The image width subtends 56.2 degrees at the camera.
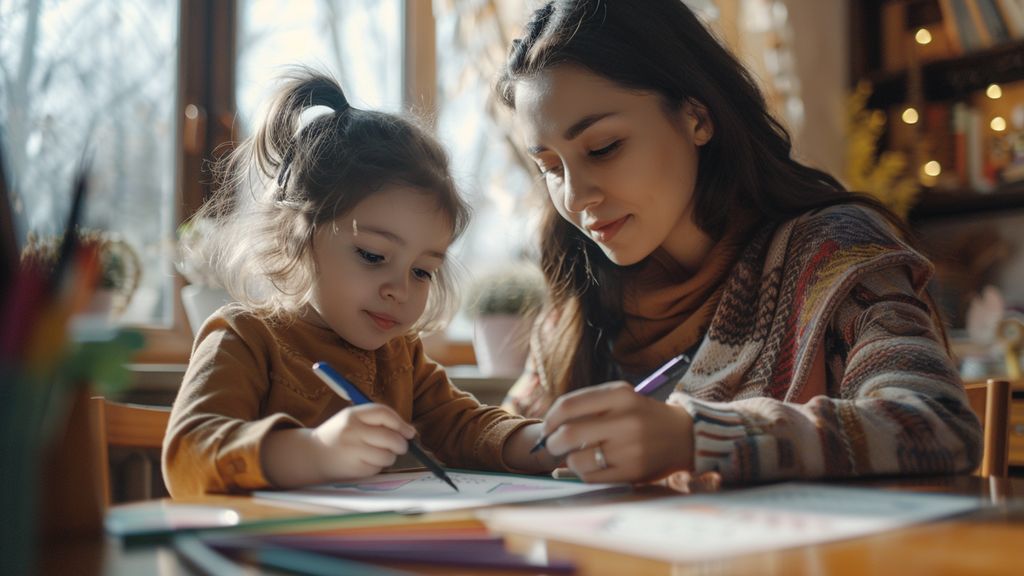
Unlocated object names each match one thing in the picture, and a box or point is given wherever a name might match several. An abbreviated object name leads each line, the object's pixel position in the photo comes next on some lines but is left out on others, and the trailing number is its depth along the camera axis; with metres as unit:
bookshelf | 3.30
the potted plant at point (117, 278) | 1.86
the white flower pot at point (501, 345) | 2.31
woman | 0.79
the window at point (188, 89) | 2.03
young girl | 0.96
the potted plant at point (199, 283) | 1.92
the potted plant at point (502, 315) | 2.30
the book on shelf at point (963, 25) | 3.37
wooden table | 0.46
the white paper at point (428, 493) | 0.70
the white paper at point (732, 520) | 0.51
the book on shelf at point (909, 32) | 3.56
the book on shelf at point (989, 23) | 3.31
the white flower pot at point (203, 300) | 1.94
